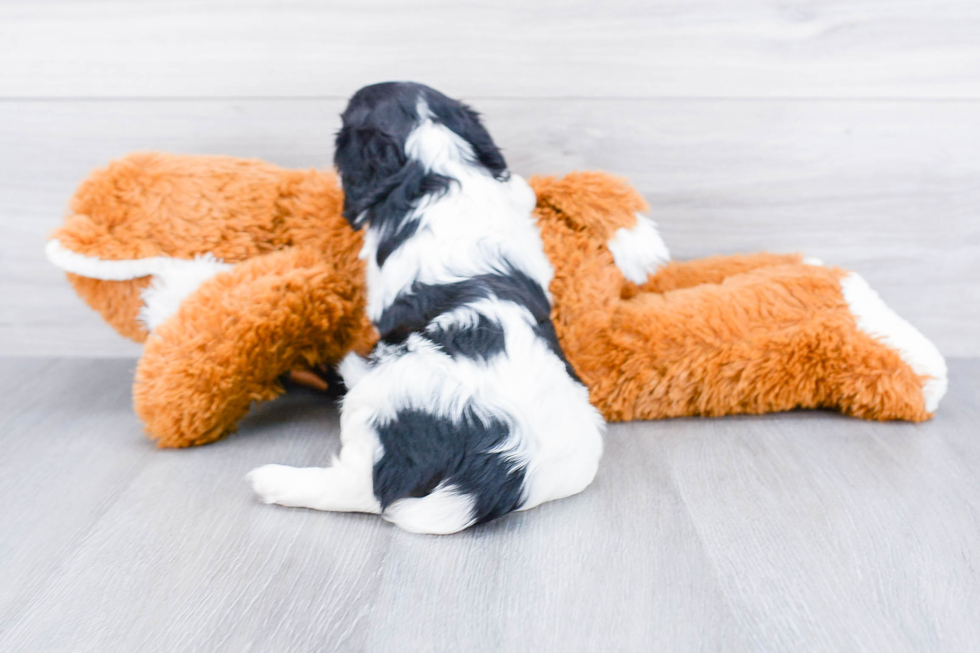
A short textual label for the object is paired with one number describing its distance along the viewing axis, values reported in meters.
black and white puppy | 0.87
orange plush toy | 1.17
